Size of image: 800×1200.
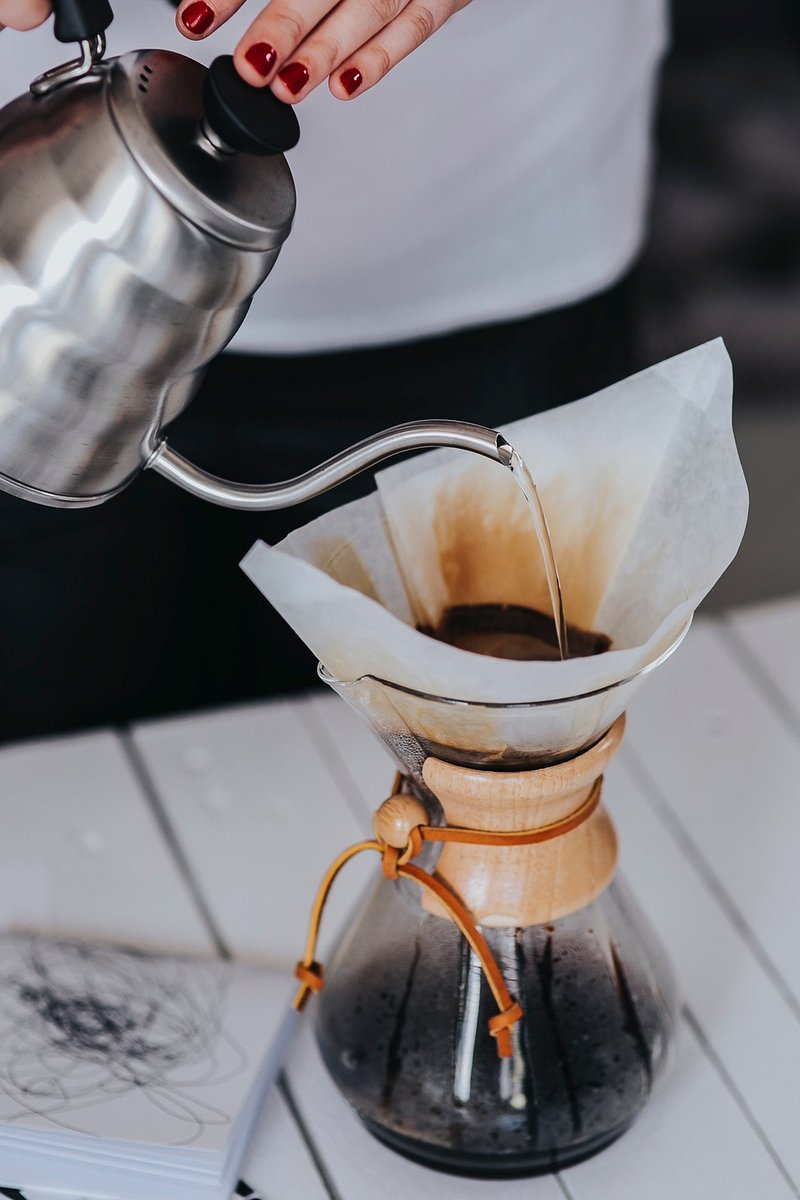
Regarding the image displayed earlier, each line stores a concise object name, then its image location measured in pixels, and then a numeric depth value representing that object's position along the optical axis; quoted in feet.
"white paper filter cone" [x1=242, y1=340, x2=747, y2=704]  2.96
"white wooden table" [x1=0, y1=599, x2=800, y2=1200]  3.02
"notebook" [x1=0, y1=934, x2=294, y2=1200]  2.95
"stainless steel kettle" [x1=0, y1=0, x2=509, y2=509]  2.61
